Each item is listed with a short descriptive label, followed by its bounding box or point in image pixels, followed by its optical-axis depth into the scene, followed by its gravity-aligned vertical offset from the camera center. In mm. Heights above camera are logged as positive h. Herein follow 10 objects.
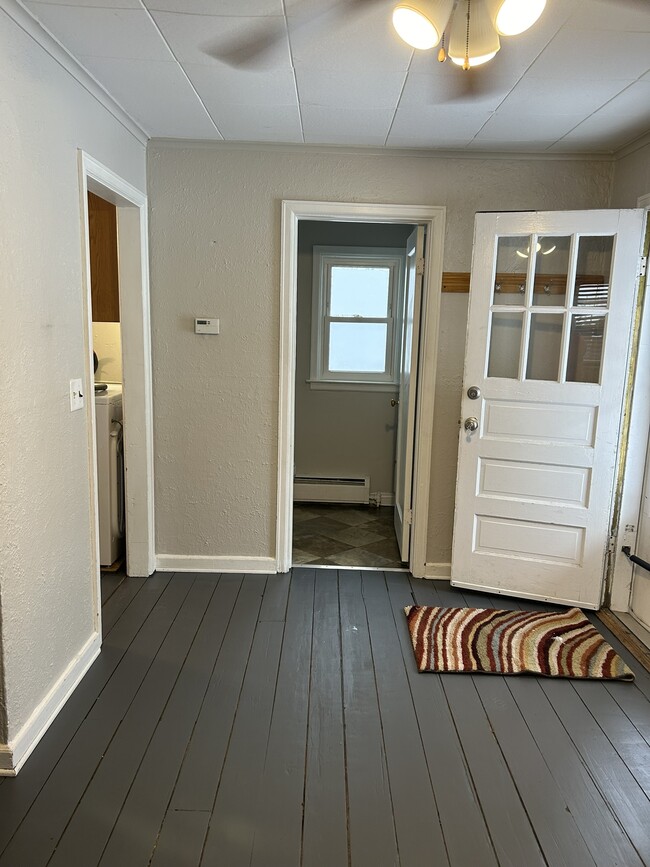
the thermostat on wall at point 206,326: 3226 +46
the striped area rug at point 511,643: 2529 -1341
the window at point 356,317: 4707 +178
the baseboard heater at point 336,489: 4879 -1212
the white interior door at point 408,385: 3383 -272
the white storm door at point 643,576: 2936 -1126
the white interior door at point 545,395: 2895 -250
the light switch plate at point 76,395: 2252 -242
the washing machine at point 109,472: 3320 -783
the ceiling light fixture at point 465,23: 1580 +877
